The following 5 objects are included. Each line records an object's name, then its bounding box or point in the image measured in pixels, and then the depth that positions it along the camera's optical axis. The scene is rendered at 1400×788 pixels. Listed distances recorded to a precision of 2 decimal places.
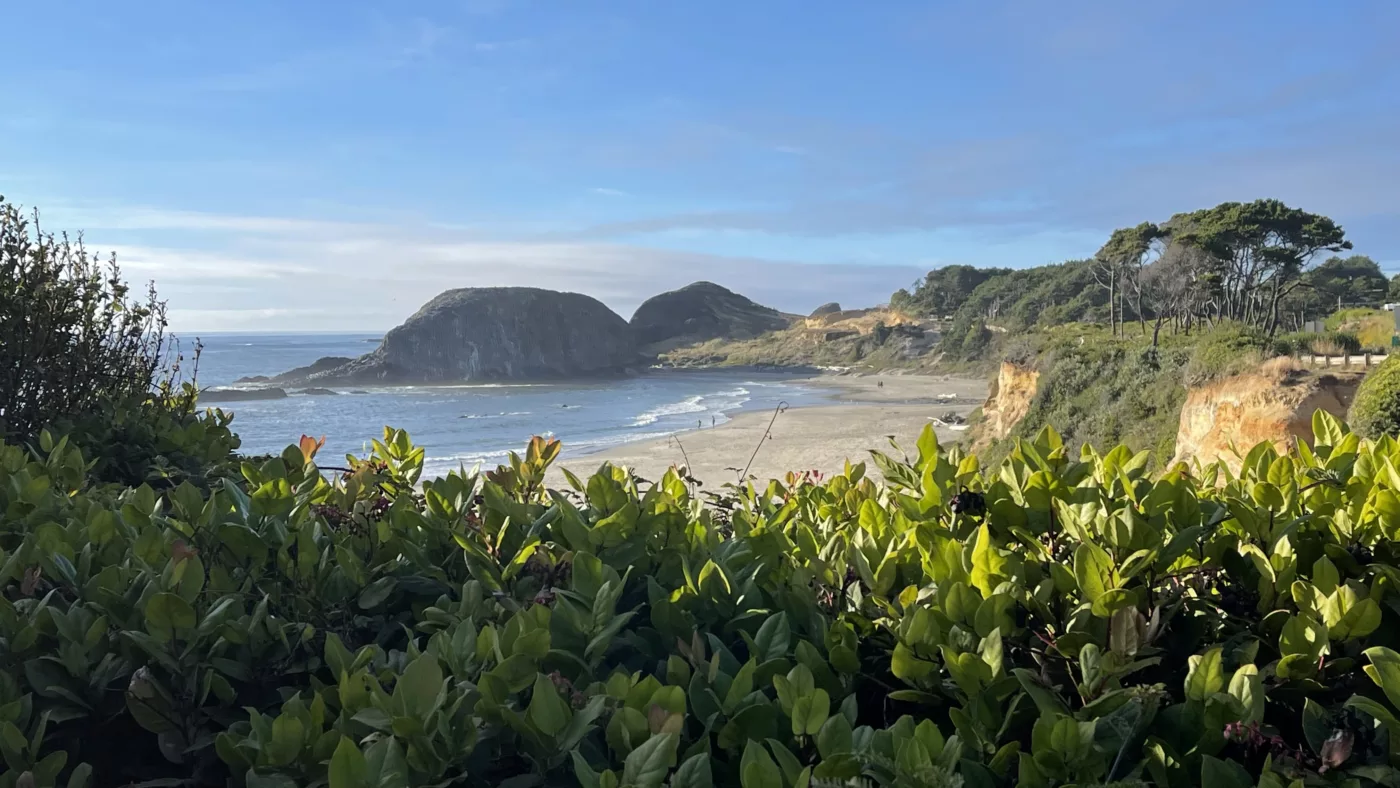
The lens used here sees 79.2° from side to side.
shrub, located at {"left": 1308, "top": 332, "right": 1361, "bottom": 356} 22.09
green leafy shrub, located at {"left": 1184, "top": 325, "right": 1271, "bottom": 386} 18.62
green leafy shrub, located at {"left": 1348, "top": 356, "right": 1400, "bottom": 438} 11.56
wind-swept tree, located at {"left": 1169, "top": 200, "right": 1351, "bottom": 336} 34.75
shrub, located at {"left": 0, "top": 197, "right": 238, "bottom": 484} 4.12
